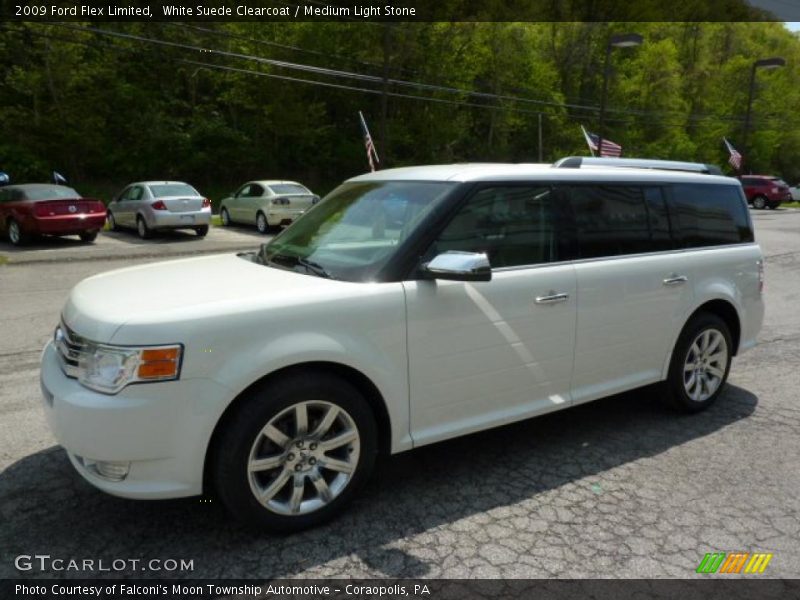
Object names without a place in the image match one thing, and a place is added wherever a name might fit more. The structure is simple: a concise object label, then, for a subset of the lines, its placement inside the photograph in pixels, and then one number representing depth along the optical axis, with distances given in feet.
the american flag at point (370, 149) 77.42
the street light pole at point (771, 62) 101.35
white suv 8.79
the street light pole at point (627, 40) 72.58
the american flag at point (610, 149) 78.02
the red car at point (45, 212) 48.70
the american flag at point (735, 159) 96.12
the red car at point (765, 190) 107.86
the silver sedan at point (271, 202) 61.67
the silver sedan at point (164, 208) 55.06
